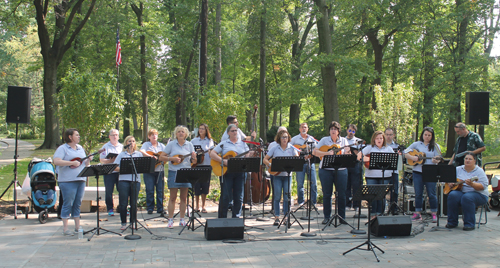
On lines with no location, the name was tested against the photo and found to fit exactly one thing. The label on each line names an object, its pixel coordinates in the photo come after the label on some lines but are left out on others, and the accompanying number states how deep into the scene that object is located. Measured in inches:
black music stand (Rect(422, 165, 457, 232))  317.0
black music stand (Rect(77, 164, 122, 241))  272.1
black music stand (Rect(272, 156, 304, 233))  296.2
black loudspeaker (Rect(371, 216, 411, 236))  292.2
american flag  870.4
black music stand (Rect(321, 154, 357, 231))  296.5
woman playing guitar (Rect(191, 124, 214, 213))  368.5
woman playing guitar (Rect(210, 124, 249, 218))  312.2
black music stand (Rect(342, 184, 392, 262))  252.5
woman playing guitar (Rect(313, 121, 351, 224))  322.0
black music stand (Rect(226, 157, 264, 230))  282.8
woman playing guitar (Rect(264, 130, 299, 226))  323.6
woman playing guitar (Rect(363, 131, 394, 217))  336.2
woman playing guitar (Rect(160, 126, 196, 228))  312.9
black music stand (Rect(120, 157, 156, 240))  284.2
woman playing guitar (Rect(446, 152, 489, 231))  320.2
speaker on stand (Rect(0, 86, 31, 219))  364.5
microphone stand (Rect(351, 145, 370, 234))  305.3
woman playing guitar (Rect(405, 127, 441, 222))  349.1
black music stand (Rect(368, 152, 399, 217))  307.1
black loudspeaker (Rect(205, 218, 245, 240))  278.7
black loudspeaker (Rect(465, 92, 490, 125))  410.9
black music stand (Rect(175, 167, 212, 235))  284.0
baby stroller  331.3
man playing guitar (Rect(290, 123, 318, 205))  366.6
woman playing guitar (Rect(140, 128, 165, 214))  362.0
